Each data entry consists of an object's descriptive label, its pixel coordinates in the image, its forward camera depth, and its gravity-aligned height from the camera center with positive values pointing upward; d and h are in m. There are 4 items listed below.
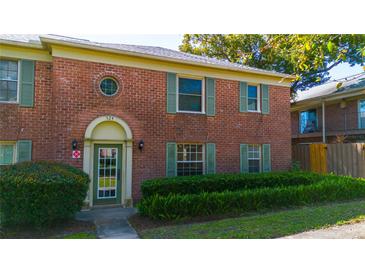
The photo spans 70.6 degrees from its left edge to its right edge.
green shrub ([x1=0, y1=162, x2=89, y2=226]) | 5.79 -1.06
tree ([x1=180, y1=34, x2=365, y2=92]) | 18.17 +7.50
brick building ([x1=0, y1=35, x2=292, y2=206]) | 8.17 +1.32
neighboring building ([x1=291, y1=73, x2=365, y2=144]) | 15.24 +2.40
